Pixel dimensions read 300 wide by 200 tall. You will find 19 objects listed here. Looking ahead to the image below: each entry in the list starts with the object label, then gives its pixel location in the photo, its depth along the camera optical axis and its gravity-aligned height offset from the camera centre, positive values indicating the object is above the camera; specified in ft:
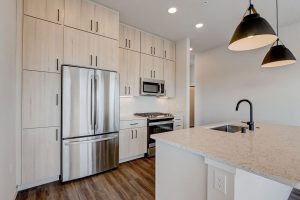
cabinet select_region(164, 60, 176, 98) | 14.51 +2.25
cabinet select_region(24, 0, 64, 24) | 7.37 +4.49
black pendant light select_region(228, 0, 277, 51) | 4.41 +2.13
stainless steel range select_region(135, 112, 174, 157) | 11.80 -1.92
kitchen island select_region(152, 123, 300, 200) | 3.03 -1.31
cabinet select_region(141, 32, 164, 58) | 12.95 +4.85
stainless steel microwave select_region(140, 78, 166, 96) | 12.85 +1.10
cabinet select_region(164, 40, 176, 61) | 14.53 +4.82
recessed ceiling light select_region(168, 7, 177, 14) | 9.75 +5.80
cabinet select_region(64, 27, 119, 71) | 8.36 +2.92
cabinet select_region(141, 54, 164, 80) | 12.95 +2.88
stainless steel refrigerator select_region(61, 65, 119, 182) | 8.01 -1.25
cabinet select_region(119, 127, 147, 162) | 10.55 -3.11
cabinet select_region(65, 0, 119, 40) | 8.43 +4.84
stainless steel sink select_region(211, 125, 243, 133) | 7.77 -1.42
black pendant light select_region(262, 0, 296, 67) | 6.89 +2.04
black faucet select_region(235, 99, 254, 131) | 6.24 -0.95
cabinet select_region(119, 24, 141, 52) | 11.62 +4.84
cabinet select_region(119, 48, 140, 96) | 11.66 +2.17
